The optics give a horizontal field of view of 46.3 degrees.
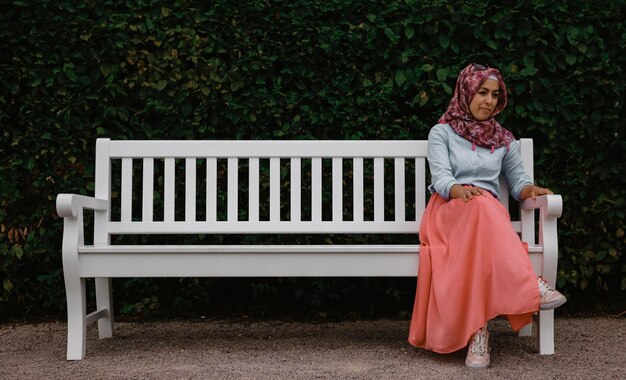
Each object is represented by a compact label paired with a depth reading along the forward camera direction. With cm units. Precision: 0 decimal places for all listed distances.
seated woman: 315
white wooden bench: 340
